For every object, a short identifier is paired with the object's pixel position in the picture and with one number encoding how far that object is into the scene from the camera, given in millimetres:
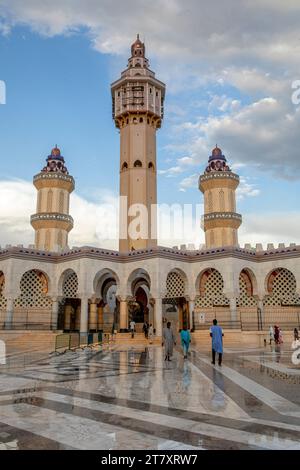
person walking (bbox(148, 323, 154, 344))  27773
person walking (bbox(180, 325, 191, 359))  14547
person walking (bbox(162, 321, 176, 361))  13773
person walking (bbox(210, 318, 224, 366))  12019
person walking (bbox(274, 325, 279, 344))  23500
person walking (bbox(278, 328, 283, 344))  23812
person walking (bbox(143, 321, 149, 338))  28697
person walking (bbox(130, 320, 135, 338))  28503
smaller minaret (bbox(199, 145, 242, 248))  39000
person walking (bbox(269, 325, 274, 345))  23912
